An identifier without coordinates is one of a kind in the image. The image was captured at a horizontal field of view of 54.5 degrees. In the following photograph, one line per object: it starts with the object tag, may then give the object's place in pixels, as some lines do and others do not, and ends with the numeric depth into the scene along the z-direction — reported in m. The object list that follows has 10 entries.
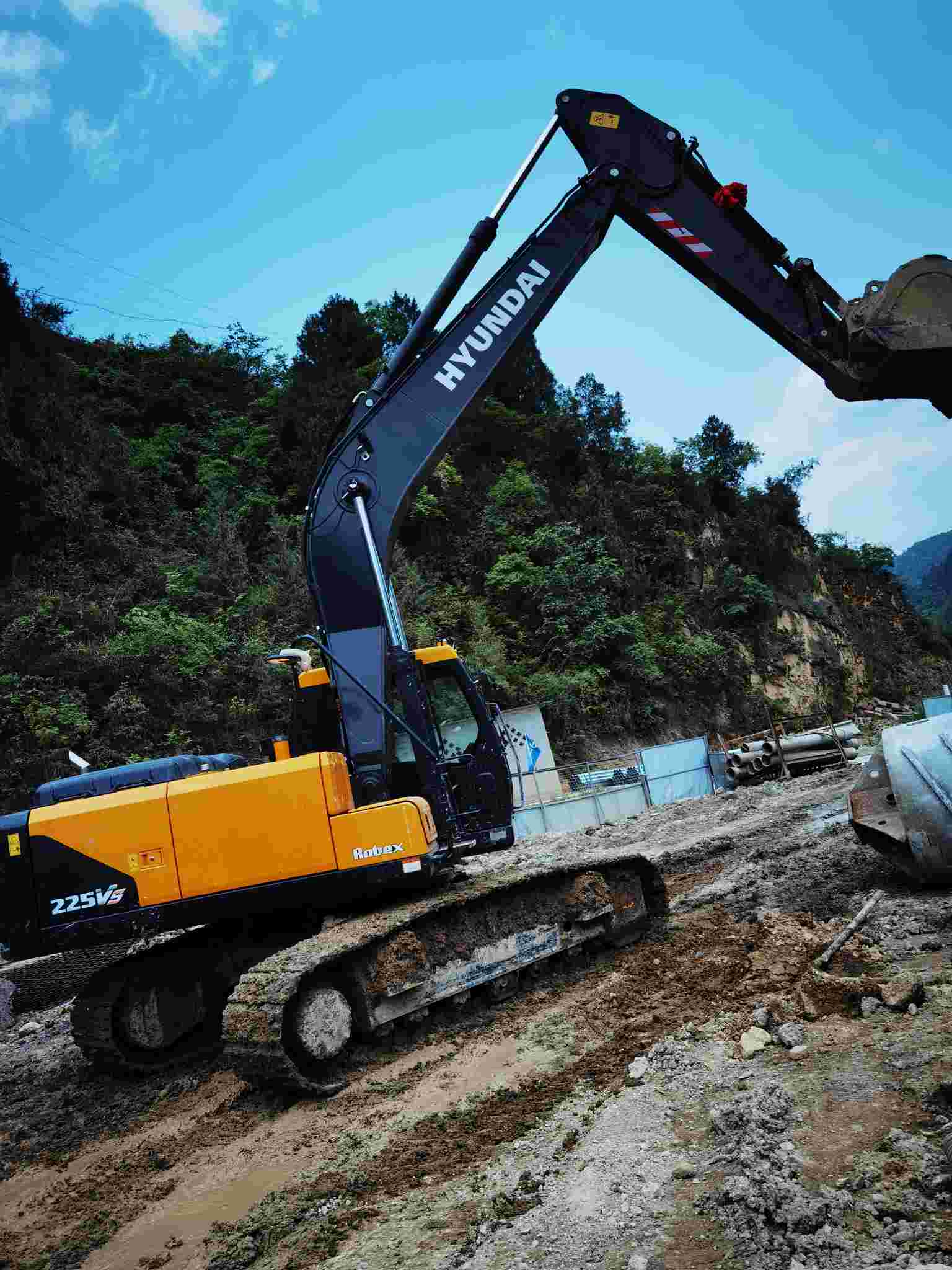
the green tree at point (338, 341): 31.14
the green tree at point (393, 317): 32.44
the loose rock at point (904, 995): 4.36
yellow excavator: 5.89
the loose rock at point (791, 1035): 4.25
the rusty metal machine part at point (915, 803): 5.96
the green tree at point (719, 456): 37.47
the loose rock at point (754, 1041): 4.35
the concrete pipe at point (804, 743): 19.09
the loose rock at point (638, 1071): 4.37
